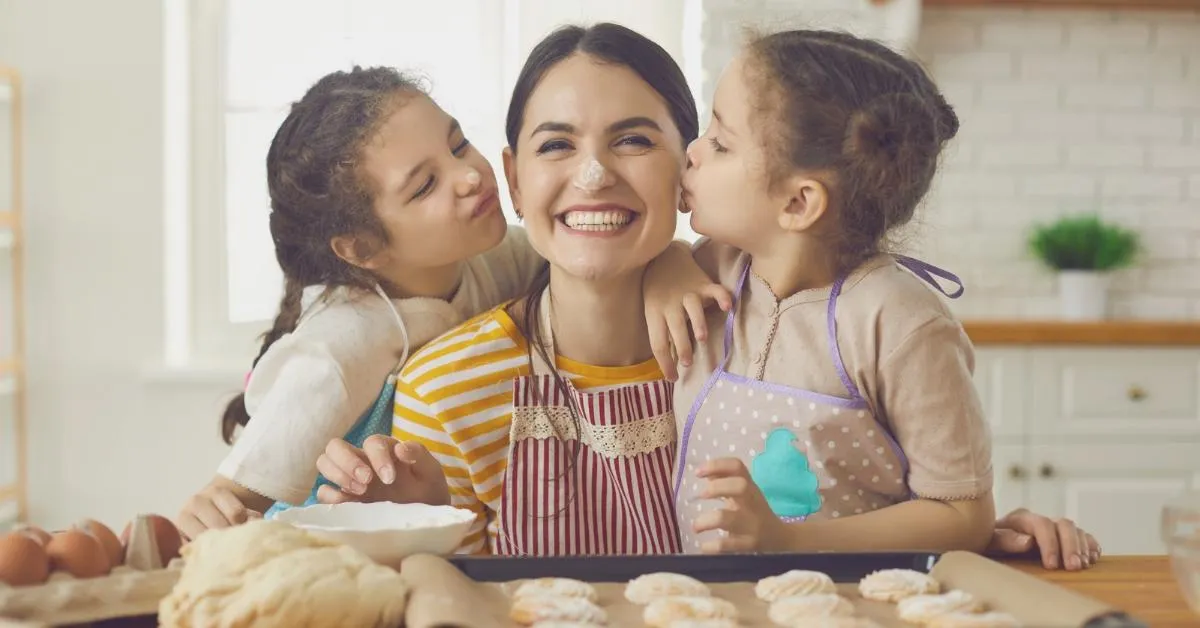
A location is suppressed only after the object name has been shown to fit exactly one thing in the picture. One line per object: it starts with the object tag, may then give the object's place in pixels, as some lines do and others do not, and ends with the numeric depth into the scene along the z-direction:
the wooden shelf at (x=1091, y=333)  3.05
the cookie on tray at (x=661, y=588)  0.88
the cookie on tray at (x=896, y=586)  0.90
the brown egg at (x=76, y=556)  0.84
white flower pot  3.49
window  3.45
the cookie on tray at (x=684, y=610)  0.83
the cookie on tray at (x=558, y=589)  0.87
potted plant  3.48
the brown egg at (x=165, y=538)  0.92
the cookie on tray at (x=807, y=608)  0.85
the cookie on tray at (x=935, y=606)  0.84
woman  1.40
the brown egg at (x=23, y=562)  0.81
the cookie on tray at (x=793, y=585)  0.90
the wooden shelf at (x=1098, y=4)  3.58
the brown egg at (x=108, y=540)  0.89
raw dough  0.76
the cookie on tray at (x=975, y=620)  0.80
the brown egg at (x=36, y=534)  0.86
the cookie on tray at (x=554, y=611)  0.82
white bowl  0.92
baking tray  0.93
